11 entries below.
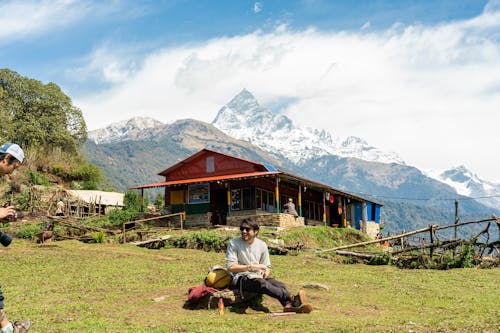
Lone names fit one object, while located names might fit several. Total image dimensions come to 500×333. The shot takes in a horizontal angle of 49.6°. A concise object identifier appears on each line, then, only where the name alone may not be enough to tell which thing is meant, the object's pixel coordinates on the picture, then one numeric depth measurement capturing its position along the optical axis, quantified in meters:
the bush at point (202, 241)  22.31
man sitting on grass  9.78
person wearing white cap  6.69
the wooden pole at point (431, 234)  20.21
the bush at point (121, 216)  32.53
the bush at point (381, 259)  19.79
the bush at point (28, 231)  26.14
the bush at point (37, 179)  44.72
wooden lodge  33.39
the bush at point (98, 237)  24.44
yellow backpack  10.31
